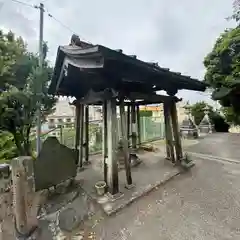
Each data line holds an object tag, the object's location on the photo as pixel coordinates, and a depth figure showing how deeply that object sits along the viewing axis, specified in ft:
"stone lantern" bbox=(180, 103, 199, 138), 43.18
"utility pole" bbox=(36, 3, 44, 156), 23.03
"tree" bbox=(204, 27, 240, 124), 40.27
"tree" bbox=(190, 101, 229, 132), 59.62
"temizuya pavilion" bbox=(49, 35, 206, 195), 12.78
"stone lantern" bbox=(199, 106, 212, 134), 54.24
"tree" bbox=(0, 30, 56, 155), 21.12
